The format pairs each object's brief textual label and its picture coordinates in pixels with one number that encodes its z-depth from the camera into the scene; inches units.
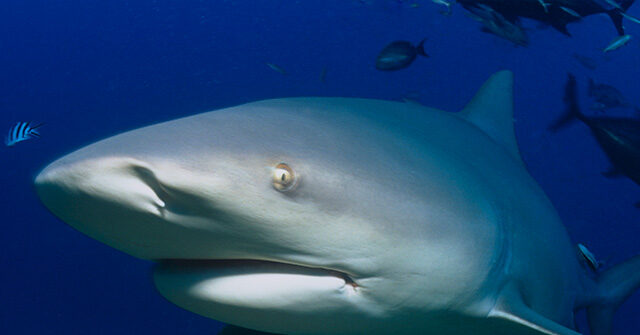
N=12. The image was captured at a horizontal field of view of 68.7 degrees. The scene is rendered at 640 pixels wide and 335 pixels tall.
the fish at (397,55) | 264.1
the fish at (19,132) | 239.3
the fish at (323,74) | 368.8
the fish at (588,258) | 157.8
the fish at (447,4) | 269.2
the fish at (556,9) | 206.2
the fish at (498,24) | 222.7
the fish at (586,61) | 431.8
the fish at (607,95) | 340.8
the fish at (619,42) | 252.4
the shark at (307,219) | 44.6
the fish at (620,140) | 177.9
